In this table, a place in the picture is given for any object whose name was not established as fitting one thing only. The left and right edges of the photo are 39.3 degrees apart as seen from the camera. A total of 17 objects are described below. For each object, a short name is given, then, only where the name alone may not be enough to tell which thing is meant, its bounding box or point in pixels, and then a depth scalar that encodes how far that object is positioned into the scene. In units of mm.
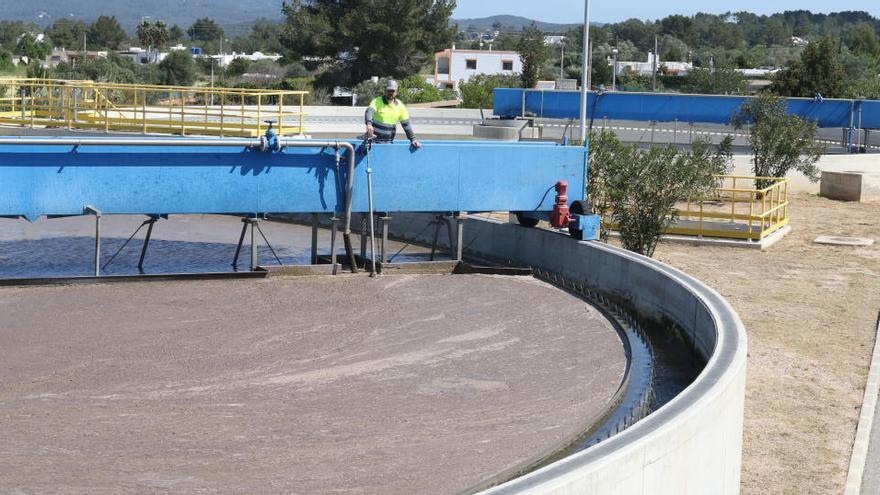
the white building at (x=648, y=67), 103988
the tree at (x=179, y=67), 80562
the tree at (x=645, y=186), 18125
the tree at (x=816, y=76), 58094
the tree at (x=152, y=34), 110562
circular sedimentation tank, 9141
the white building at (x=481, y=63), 89438
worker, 16969
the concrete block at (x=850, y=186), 28562
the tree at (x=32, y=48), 101750
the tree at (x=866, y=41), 125031
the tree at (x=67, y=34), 158250
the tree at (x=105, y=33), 166375
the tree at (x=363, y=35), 66375
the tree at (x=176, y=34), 158525
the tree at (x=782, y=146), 26375
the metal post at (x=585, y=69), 19859
